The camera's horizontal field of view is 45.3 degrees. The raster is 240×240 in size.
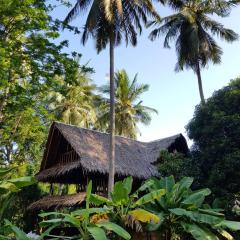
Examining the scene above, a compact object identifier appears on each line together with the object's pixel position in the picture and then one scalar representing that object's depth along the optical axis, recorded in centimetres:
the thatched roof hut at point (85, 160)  1108
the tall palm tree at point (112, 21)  1090
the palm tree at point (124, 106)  1911
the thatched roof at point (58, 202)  1043
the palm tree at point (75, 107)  1949
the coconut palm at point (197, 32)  1458
